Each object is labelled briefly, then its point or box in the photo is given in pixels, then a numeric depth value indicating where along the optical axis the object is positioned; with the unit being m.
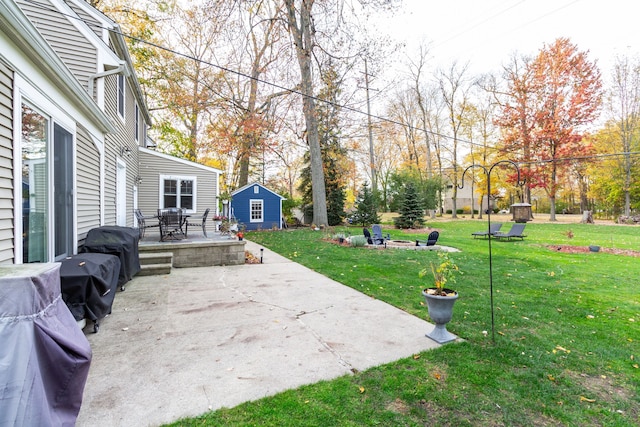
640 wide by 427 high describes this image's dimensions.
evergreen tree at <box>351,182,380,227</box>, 19.23
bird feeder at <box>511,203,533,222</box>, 22.30
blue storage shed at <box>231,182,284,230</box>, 17.98
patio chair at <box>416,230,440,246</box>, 10.34
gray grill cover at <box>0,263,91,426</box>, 1.50
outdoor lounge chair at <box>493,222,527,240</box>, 12.57
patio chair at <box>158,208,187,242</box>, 7.58
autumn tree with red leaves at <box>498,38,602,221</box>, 21.05
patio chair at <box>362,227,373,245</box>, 10.74
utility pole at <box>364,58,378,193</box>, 14.12
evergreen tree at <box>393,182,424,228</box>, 17.41
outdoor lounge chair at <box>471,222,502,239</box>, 13.25
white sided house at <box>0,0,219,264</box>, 2.75
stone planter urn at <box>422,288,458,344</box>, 3.22
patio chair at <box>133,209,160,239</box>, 8.27
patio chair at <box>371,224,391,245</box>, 10.86
